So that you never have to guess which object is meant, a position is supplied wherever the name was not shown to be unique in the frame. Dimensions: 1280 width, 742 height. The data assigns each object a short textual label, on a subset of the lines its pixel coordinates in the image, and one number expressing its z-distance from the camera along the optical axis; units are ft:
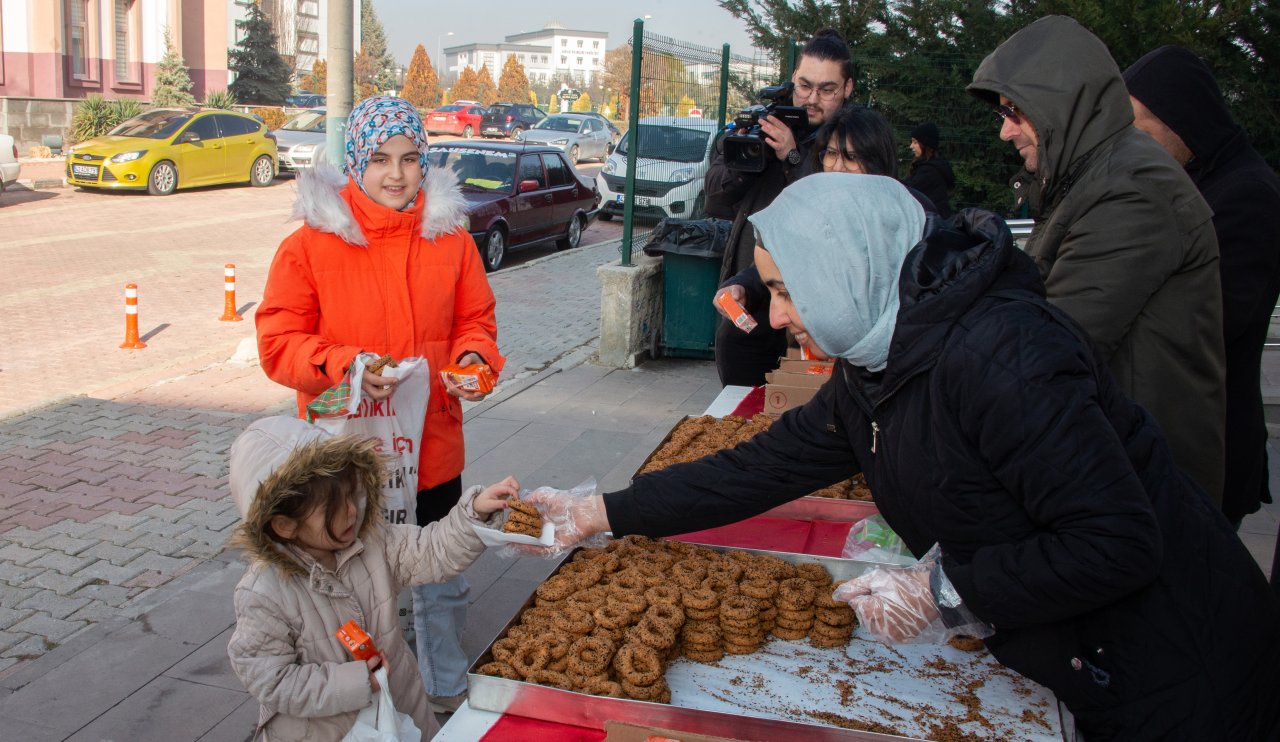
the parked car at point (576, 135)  100.57
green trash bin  28.55
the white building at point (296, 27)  164.10
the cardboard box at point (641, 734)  6.15
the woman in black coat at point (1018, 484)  5.70
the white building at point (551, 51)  591.37
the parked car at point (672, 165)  30.89
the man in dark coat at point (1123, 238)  8.55
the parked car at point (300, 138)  79.46
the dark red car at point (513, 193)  48.39
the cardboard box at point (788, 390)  13.88
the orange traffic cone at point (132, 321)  29.99
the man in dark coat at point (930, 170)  22.41
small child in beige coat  7.80
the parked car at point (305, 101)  146.80
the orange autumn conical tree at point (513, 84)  263.08
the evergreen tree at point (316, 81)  196.13
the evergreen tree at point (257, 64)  147.23
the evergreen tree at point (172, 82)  104.22
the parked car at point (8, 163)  58.90
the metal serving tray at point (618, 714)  6.43
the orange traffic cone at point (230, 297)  34.19
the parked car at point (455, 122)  138.51
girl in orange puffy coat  10.61
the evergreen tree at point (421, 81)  226.99
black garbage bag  28.40
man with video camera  17.98
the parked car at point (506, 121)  134.62
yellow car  64.28
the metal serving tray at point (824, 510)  10.83
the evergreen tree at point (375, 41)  234.38
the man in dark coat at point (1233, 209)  10.48
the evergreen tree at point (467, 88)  243.81
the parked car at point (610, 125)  111.83
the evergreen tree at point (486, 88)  252.01
